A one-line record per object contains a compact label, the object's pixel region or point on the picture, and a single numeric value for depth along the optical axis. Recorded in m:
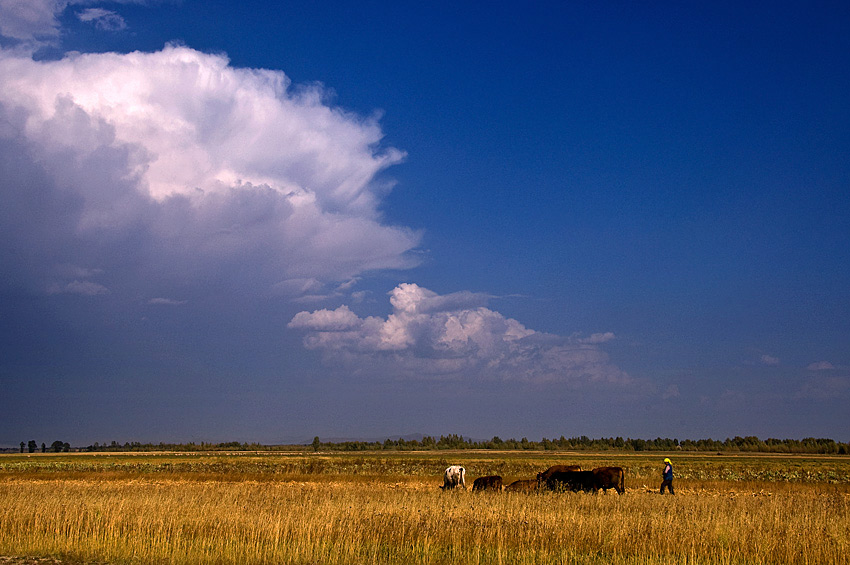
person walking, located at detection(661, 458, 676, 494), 25.94
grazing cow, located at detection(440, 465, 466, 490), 30.47
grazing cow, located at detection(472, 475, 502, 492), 25.78
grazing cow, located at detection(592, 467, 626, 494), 26.06
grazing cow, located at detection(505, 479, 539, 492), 24.23
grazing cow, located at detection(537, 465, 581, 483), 27.05
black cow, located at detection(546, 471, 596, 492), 25.33
